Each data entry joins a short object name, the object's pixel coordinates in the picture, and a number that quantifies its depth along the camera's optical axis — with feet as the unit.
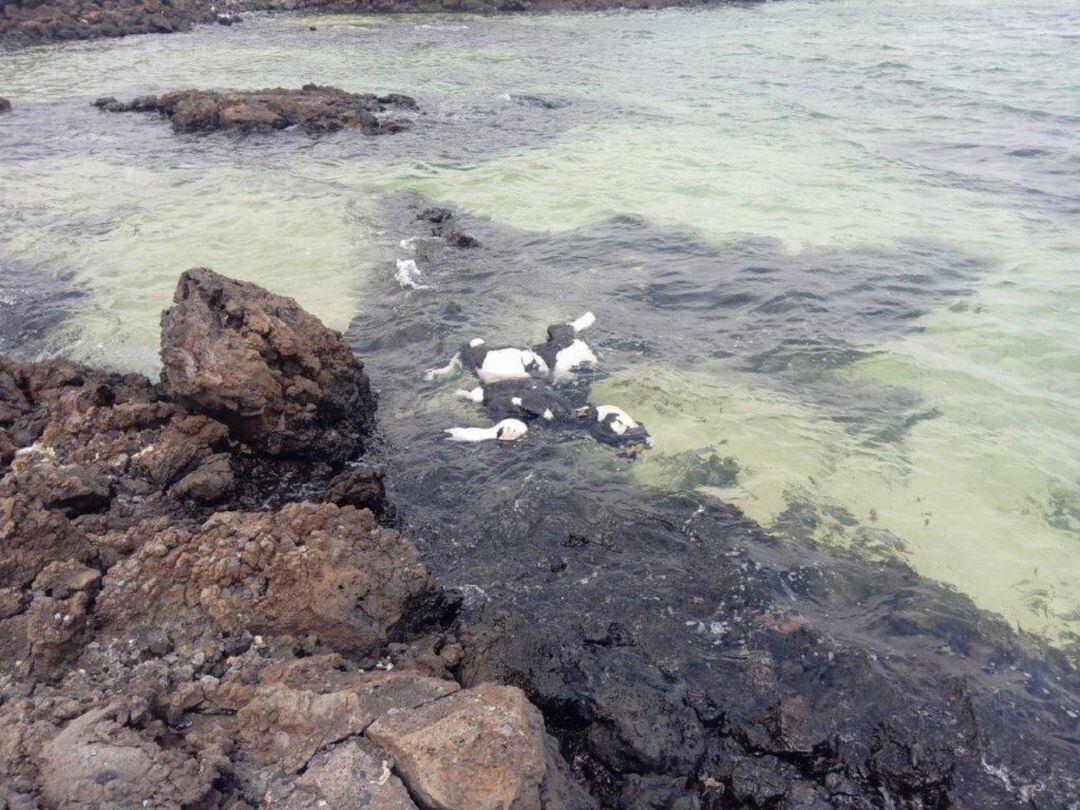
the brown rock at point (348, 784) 11.64
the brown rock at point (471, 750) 11.70
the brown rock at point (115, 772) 11.19
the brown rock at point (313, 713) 12.67
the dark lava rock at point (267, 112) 65.46
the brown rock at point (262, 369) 22.65
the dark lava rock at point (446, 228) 42.52
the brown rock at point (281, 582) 16.14
